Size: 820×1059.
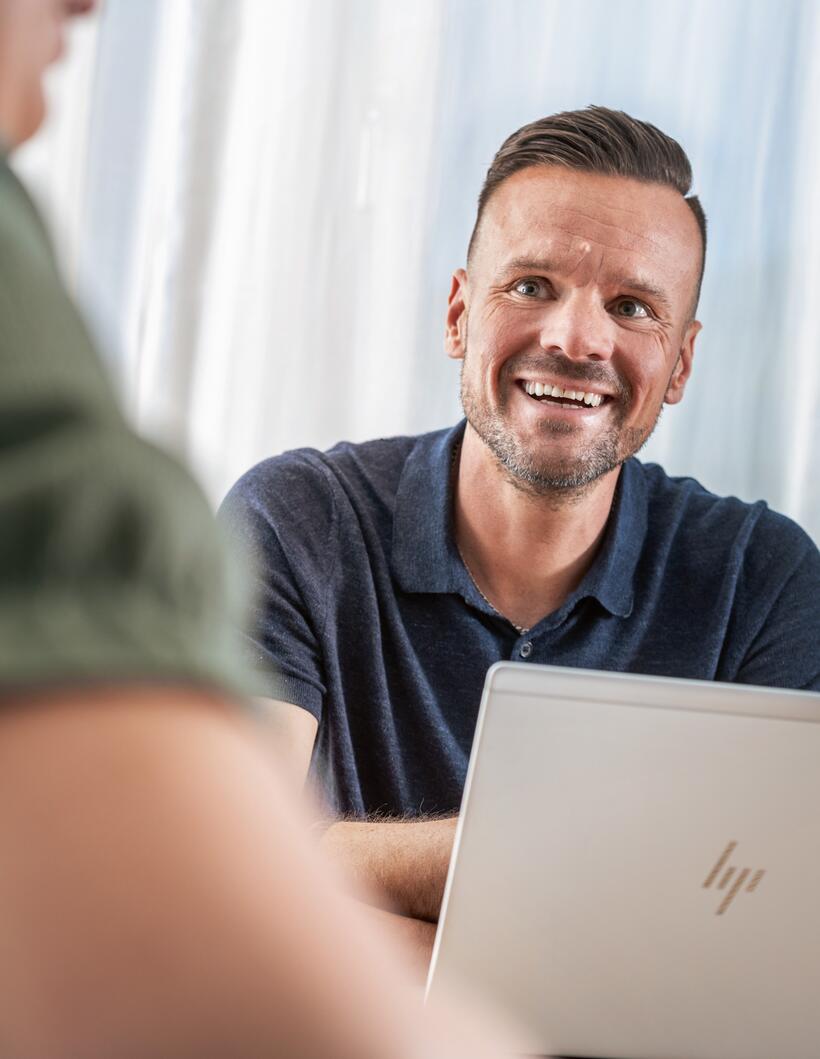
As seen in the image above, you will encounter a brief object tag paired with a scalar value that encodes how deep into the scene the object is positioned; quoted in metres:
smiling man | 1.74
